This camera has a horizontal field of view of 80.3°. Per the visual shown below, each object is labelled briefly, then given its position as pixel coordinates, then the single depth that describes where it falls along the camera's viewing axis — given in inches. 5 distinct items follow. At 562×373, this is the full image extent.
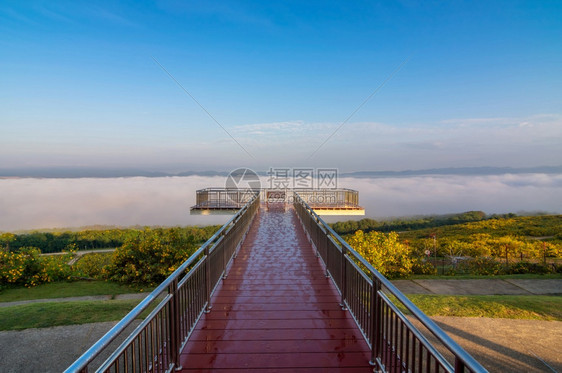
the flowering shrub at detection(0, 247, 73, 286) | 533.0
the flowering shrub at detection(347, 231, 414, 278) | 689.6
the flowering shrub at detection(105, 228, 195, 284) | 561.3
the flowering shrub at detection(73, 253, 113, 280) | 607.3
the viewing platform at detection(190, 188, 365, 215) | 987.9
